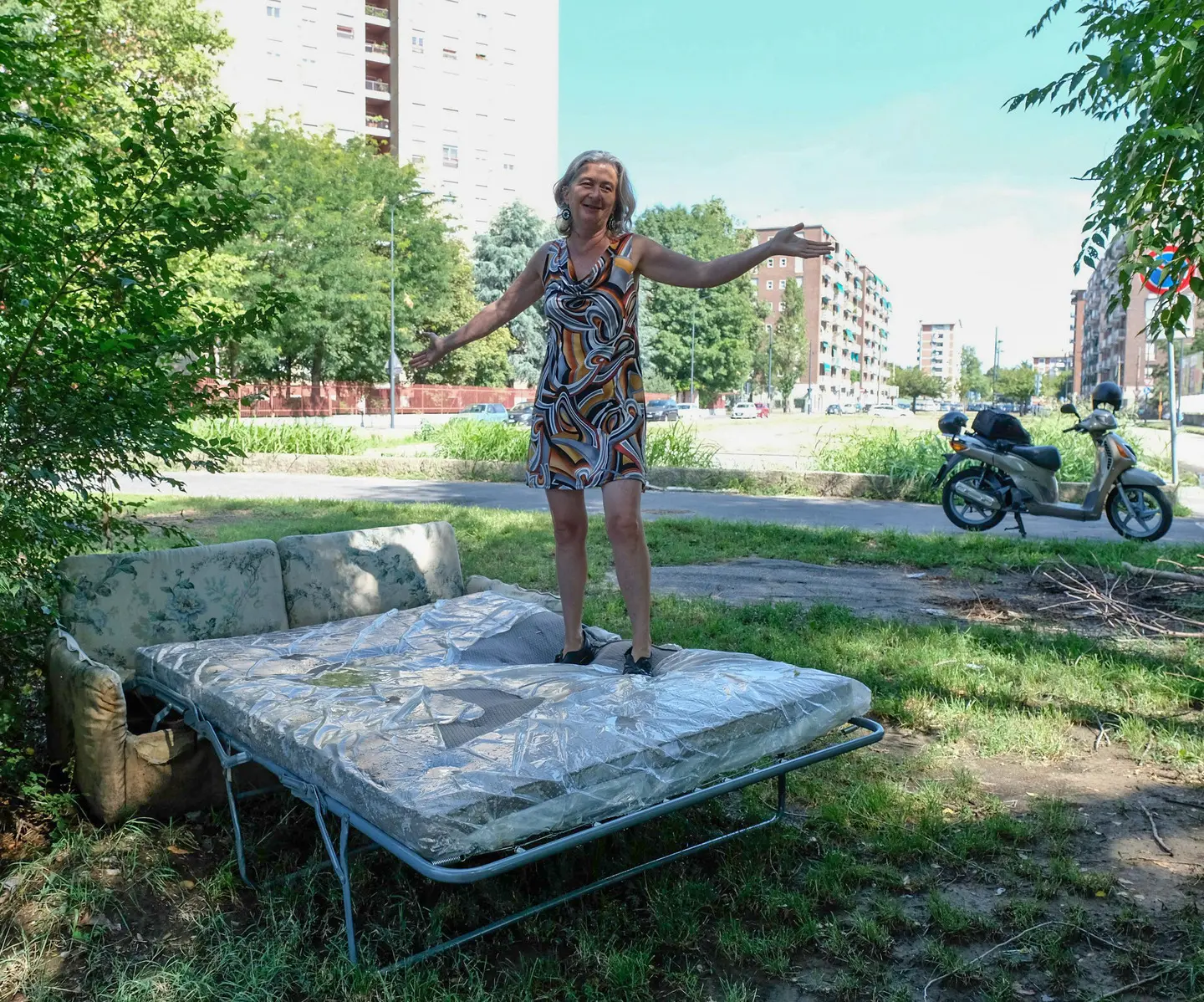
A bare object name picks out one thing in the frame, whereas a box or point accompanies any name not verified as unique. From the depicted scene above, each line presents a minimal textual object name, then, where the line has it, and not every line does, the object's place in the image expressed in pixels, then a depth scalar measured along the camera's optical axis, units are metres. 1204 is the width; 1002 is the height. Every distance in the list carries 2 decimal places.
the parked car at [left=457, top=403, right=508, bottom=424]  43.56
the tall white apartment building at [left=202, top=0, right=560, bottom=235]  58.59
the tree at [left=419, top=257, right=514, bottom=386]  52.97
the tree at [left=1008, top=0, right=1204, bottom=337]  3.05
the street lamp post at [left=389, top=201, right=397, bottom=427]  34.78
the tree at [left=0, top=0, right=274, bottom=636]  2.86
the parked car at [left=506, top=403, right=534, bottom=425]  38.99
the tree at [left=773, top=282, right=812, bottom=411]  97.56
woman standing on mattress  3.39
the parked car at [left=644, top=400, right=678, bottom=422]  50.47
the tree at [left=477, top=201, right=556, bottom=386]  57.06
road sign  3.51
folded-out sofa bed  2.24
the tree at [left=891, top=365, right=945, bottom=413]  152.38
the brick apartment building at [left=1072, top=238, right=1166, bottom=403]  88.98
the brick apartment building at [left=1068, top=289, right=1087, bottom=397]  127.98
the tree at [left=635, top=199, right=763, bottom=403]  71.06
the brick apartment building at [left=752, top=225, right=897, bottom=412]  127.38
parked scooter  8.96
